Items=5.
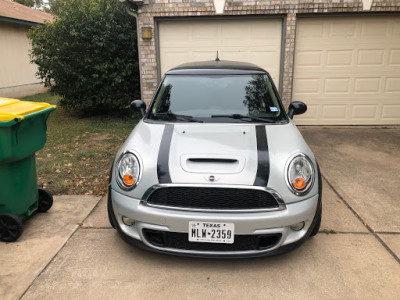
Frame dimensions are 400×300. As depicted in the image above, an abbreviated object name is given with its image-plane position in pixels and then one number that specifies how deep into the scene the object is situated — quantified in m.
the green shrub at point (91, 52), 8.15
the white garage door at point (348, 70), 7.38
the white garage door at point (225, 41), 7.45
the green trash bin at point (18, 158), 2.94
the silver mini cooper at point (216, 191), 2.55
